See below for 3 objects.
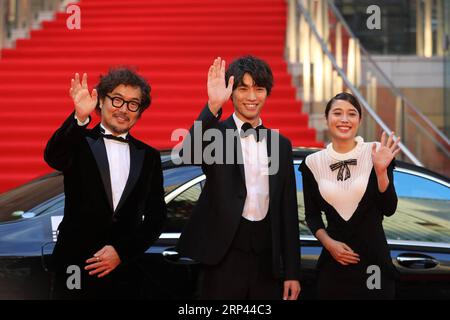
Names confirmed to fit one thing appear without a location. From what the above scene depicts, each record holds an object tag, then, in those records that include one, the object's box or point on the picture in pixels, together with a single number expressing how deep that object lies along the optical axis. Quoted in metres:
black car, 9.10
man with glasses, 7.75
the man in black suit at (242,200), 7.86
